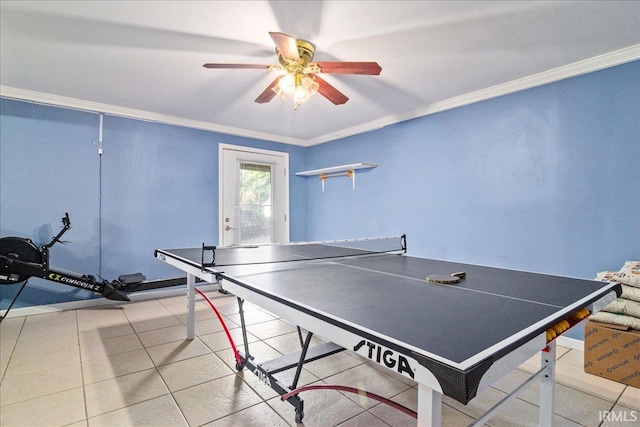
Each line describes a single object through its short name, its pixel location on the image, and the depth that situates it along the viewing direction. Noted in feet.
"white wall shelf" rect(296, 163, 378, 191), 14.28
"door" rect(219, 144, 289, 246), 15.25
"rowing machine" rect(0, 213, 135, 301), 9.49
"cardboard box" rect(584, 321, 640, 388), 6.75
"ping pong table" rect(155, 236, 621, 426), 2.57
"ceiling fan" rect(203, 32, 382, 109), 6.39
